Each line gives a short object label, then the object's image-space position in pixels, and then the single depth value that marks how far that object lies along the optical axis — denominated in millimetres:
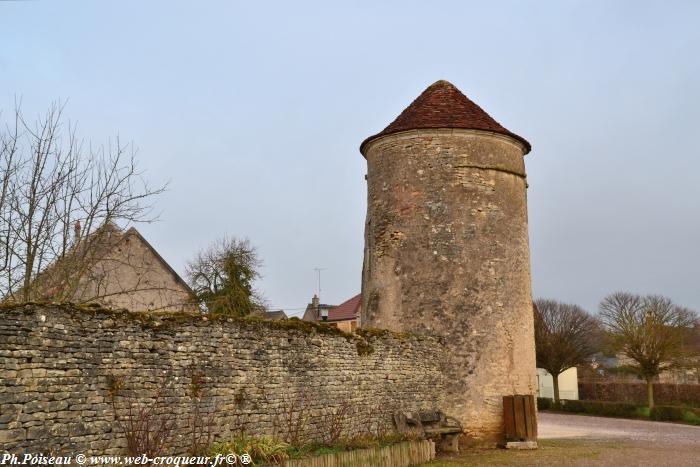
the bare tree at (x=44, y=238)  12961
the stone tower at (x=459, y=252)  15047
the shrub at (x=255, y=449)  9188
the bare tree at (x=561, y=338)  36781
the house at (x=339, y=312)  43747
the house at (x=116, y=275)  13539
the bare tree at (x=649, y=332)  31453
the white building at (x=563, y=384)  44125
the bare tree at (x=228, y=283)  30922
